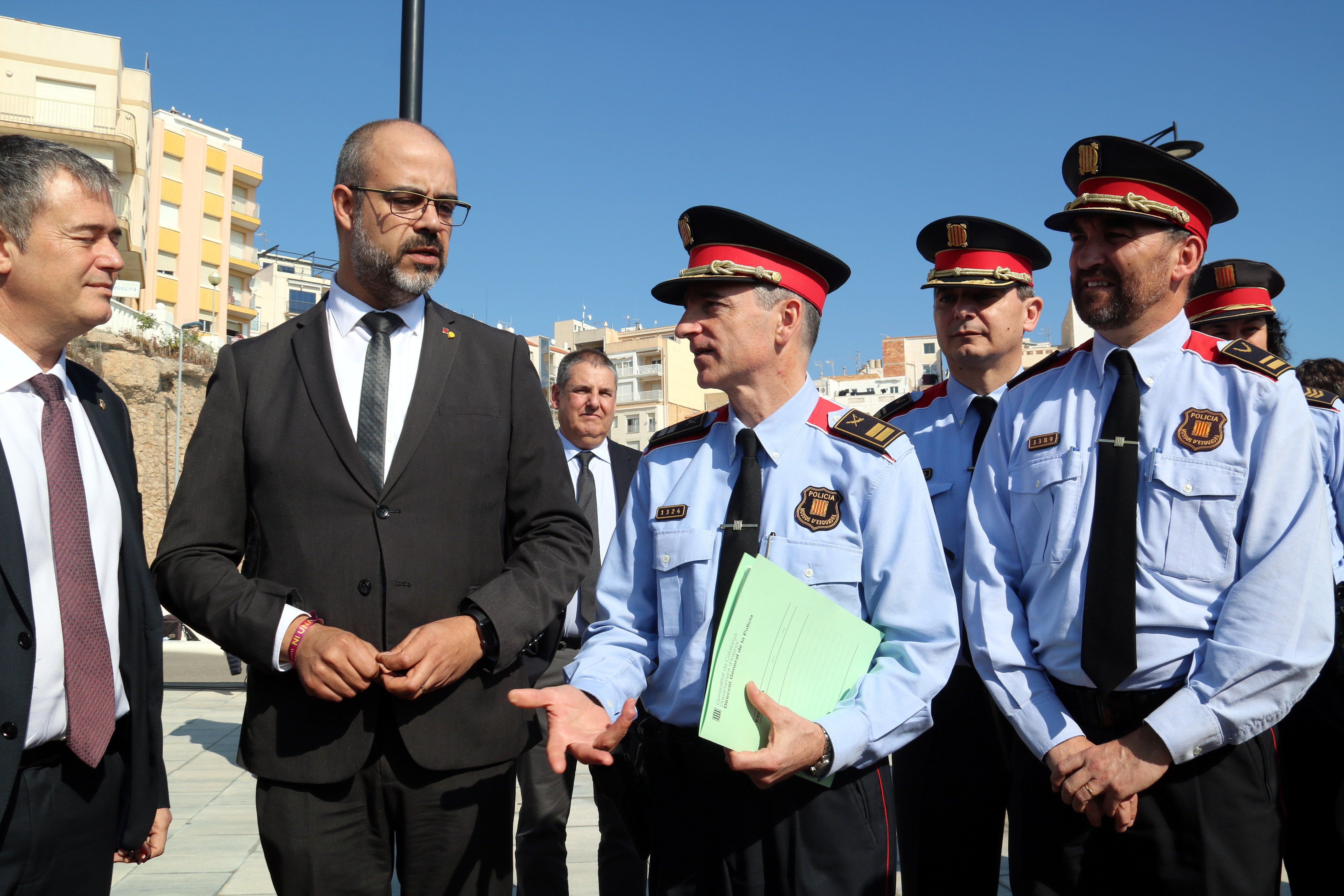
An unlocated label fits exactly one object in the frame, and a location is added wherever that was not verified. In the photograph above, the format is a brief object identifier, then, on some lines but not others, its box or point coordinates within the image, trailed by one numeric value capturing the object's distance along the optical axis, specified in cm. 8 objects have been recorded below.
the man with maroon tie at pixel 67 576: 209
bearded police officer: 214
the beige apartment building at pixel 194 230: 5153
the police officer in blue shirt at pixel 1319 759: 310
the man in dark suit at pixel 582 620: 404
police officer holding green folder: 218
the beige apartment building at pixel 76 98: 3494
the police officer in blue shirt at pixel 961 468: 311
